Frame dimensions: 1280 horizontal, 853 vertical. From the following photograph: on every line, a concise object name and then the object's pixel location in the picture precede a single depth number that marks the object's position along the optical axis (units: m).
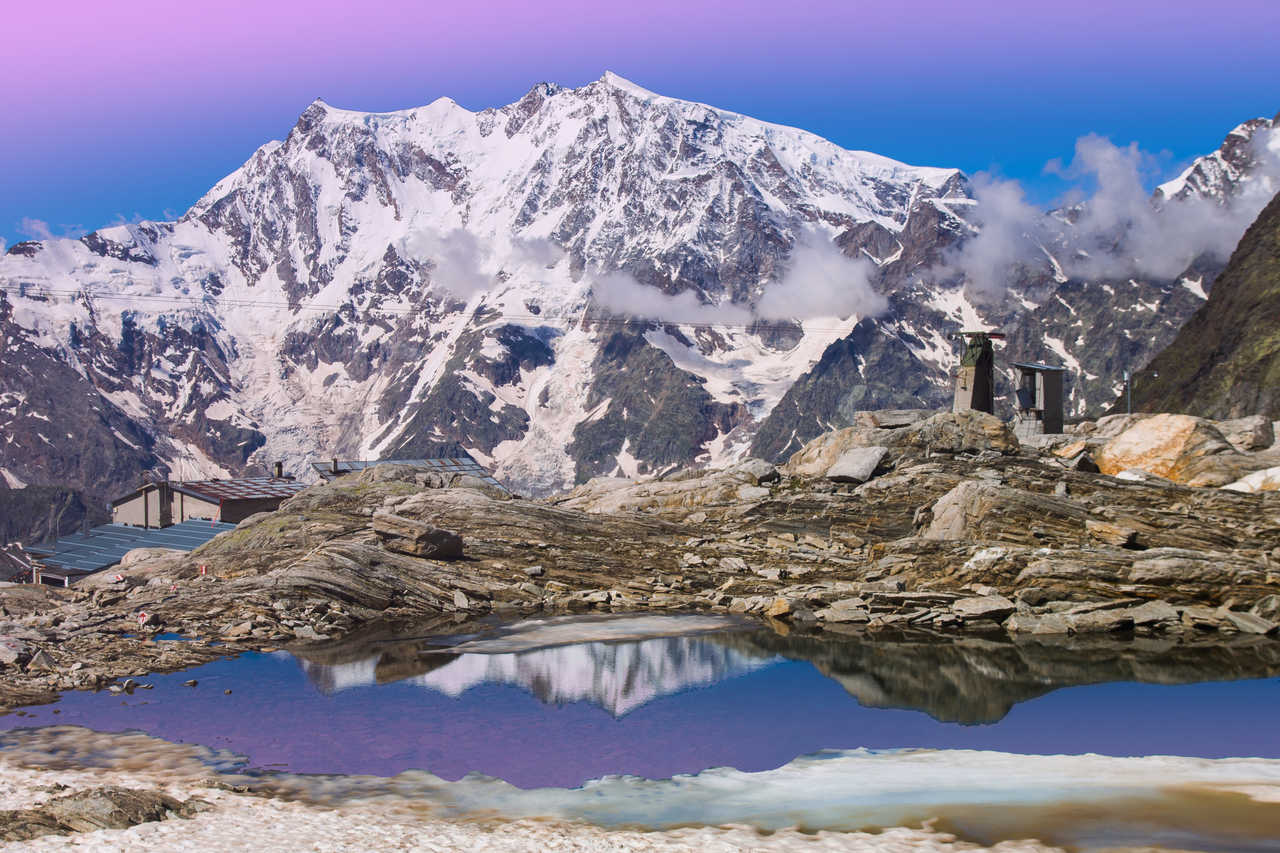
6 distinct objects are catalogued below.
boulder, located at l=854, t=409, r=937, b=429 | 65.50
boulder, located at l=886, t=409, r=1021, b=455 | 61.56
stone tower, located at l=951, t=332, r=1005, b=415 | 72.06
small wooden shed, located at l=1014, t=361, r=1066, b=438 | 74.56
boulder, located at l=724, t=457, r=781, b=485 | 61.53
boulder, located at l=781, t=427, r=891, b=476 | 63.38
